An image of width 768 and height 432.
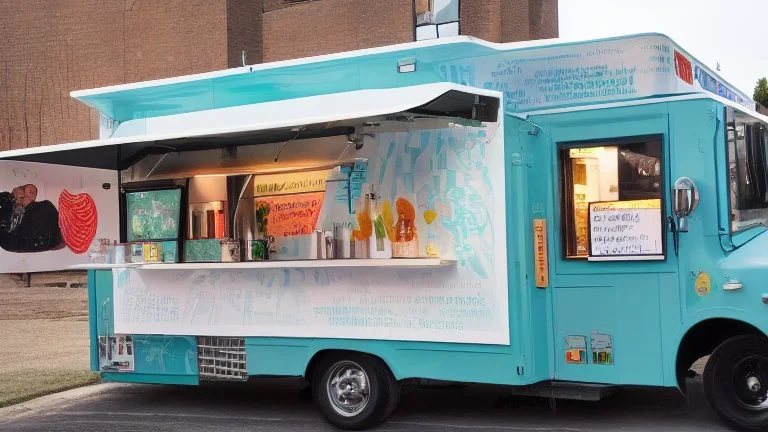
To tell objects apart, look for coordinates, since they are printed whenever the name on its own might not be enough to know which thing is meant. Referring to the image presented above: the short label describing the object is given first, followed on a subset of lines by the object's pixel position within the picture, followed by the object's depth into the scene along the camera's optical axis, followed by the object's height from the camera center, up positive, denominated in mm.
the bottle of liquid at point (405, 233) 7609 +48
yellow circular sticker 6758 -394
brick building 23688 +5495
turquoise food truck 6910 +84
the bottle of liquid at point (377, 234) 7719 +49
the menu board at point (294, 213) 8234 +260
